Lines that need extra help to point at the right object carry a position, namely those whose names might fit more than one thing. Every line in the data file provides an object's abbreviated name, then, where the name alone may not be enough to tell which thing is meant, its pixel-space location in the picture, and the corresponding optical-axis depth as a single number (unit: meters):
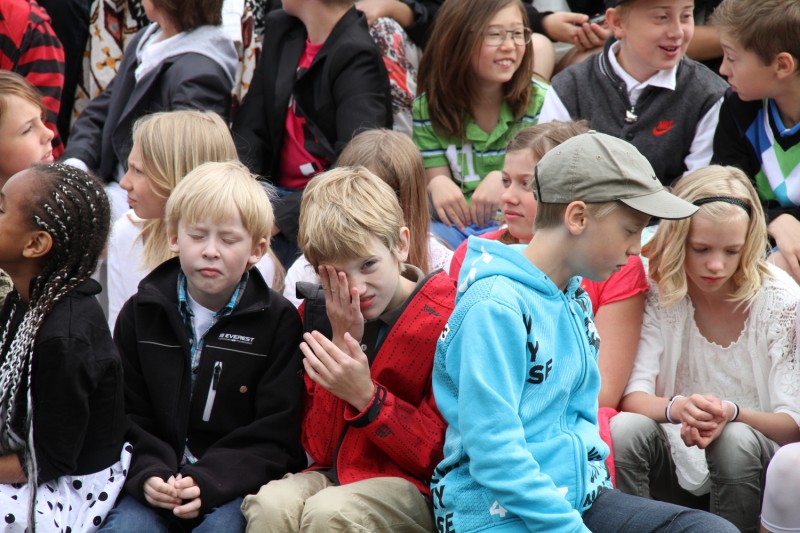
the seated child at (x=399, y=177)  6.86
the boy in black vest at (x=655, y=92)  7.98
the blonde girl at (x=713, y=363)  6.02
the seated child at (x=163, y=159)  7.17
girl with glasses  8.50
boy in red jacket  5.36
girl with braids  5.29
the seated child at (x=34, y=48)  9.34
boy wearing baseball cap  4.72
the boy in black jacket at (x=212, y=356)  5.79
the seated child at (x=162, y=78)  8.62
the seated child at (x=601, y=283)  6.54
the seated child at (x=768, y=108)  7.15
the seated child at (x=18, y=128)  7.95
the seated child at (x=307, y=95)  8.38
